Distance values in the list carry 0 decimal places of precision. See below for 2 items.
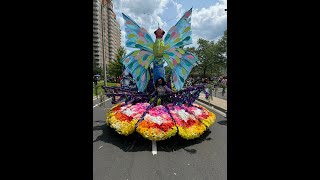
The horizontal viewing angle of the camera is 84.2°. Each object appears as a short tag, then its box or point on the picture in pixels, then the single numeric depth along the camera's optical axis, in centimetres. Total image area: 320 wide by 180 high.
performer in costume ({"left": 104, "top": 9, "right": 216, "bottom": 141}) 498
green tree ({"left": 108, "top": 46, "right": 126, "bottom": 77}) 2970
